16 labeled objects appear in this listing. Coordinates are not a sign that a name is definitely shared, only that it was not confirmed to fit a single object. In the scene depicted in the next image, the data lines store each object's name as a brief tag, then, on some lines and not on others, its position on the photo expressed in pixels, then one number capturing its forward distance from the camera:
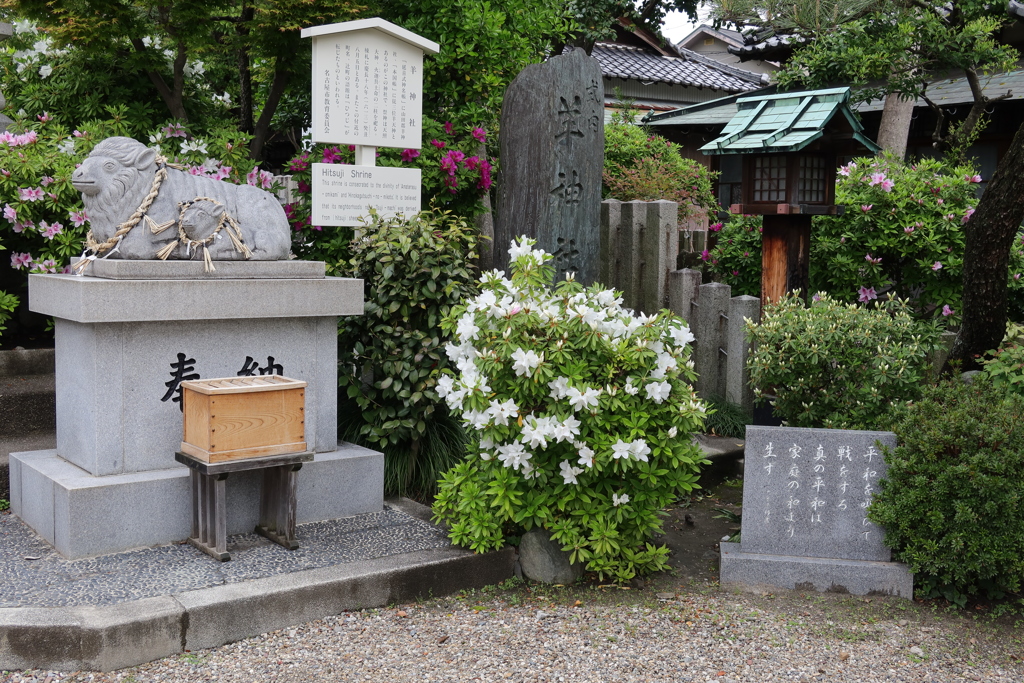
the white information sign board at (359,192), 6.45
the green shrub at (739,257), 8.63
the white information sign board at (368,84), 6.41
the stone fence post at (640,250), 7.45
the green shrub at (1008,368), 4.88
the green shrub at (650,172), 10.87
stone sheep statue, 4.75
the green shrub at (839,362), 5.09
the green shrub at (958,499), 4.20
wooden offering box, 4.23
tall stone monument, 6.26
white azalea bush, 4.27
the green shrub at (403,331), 5.42
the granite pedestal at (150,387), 4.40
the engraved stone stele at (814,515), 4.57
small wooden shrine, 6.41
